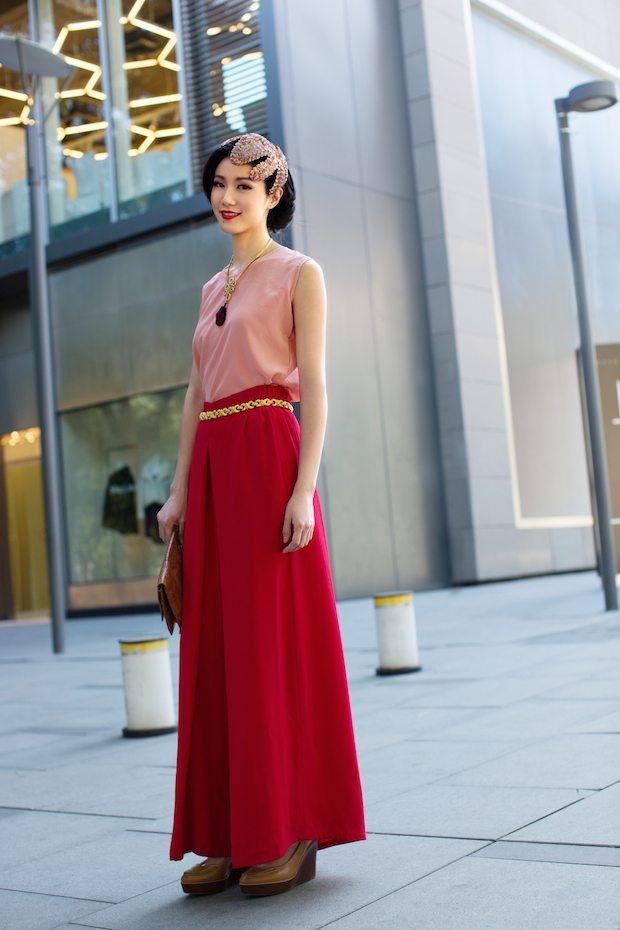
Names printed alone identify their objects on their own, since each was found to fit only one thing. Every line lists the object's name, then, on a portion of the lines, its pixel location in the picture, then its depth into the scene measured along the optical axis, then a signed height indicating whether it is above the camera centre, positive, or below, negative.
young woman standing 3.28 -0.07
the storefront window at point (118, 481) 18.53 +1.60
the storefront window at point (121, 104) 17.55 +7.58
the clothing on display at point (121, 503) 18.95 +1.25
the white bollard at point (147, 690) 6.72 -0.65
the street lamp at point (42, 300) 12.42 +3.19
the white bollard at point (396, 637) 8.35 -0.57
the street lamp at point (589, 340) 11.73 +2.05
